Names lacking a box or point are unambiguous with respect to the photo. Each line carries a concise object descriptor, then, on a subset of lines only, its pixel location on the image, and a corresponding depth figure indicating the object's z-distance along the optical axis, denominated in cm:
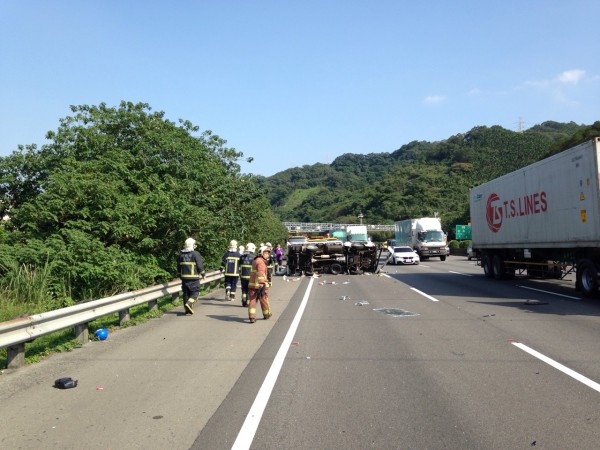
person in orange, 1178
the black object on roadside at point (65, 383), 655
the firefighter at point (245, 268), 1530
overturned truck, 2838
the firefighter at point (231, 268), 1586
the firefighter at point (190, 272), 1295
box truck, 4400
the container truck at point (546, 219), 1409
